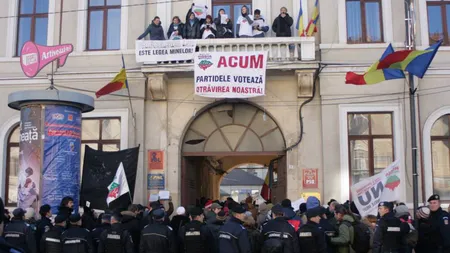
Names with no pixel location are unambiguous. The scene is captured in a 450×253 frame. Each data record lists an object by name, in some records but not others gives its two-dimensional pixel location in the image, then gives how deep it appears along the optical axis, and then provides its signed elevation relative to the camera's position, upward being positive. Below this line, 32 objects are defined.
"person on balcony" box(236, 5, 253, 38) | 15.76 +4.55
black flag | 13.15 +0.36
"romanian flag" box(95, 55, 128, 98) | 15.02 +2.74
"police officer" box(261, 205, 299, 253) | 8.16 -0.65
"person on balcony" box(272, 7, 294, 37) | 15.81 +4.58
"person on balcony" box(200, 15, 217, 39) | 15.64 +4.40
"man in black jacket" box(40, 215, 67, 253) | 8.66 -0.73
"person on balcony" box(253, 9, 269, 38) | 15.84 +4.54
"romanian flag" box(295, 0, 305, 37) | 15.52 +4.45
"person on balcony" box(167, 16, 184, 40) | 15.81 +4.42
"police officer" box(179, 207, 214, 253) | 8.83 -0.72
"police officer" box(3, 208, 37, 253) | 9.06 -0.73
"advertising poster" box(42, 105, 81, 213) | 11.95 +0.70
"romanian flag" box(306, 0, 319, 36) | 15.49 +4.45
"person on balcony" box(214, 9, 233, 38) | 15.77 +4.54
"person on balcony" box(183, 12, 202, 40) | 15.80 +4.44
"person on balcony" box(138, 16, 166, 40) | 15.89 +4.40
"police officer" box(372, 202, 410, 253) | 8.68 -0.66
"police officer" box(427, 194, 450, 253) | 9.52 -0.65
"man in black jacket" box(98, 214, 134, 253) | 8.80 -0.78
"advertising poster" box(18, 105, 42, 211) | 11.96 +0.64
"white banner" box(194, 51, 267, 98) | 15.15 +3.04
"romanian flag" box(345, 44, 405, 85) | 13.52 +2.70
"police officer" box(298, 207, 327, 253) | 8.25 -0.67
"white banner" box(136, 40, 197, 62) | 15.32 +3.74
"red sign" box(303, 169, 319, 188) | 15.59 +0.31
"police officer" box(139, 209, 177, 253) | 8.73 -0.74
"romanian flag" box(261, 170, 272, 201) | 17.67 -0.06
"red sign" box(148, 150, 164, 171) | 16.03 +0.82
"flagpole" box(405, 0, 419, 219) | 13.26 +2.50
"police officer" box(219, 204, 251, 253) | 8.39 -0.69
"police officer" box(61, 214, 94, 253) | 8.57 -0.74
